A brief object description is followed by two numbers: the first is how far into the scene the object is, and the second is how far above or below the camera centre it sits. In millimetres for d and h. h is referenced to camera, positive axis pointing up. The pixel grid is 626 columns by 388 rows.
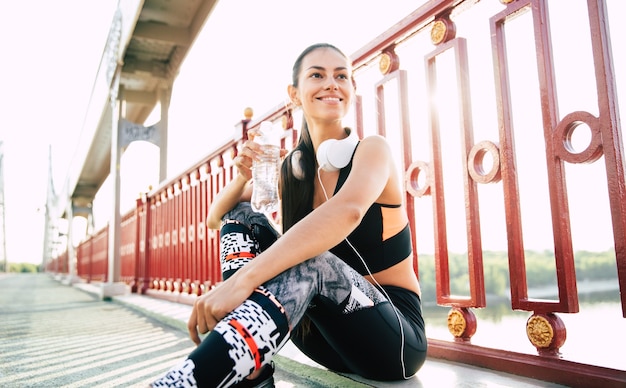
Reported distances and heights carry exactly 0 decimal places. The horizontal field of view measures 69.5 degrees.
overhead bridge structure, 6402 +3218
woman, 1022 -43
